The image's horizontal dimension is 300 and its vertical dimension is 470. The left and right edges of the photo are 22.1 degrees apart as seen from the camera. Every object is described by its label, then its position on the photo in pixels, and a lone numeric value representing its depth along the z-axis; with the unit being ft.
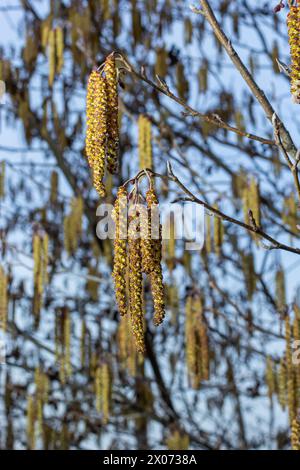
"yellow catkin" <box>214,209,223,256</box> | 11.00
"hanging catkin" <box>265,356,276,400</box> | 11.46
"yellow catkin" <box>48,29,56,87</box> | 13.38
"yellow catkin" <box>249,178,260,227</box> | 10.69
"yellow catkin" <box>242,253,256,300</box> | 13.58
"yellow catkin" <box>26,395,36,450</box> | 13.08
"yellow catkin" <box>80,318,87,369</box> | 13.78
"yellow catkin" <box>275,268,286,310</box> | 12.17
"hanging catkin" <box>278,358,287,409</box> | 8.76
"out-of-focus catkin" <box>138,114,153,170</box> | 9.98
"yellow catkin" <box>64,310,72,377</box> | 12.98
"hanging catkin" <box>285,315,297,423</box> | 8.23
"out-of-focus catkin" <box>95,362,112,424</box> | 12.47
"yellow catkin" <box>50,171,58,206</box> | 15.88
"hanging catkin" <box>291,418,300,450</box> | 7.30
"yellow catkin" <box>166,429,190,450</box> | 12.69
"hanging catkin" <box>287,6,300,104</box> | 4.89
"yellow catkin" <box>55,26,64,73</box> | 13.55
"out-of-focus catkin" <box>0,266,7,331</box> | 12.64
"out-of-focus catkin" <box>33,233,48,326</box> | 11.96
